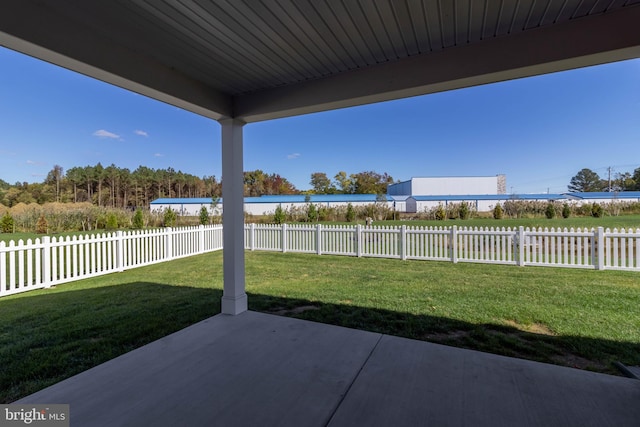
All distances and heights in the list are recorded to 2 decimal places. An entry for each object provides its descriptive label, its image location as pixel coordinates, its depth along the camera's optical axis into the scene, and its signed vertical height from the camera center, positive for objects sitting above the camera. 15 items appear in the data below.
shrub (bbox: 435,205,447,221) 14.21 -0.12
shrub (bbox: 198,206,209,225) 11.75 -0.06
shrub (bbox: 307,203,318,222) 13.16 -0.06
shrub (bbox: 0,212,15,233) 8.45 -0.17
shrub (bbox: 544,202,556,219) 12.90 -0.10
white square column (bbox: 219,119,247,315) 3.26 +0.08
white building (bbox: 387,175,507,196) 22.45 +2.16
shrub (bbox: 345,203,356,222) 13.82 -0.09
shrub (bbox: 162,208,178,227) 10.95 -0.12
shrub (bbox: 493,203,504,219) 14.09 -0.11
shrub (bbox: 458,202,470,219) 14.14 -0.03
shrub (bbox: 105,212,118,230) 10.14 -0.23
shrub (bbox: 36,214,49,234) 9.56 -0.31
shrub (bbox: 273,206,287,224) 11.71 -0.12
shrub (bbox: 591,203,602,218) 13.08 -0.08
